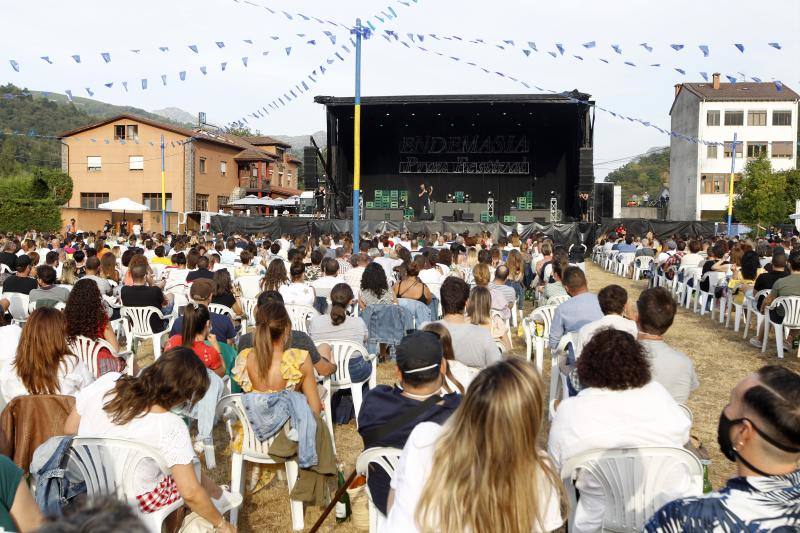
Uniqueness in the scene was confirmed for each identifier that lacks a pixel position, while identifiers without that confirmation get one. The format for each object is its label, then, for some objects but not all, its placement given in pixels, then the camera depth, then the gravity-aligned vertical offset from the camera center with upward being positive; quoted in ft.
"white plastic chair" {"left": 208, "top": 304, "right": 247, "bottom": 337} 22.37 -2.75
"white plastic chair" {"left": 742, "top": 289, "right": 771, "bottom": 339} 27.28 -2.99
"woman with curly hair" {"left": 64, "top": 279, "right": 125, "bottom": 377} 14.94 -1.95
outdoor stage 84.02 +8.07
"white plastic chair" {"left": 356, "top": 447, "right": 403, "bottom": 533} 8.66 -2.84
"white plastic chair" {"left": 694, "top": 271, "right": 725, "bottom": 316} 35.29 -2.75
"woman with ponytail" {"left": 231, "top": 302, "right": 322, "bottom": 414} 12.44 -2.43
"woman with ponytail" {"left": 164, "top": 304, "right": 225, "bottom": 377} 14.74 -2.36
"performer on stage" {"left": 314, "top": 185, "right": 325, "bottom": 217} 85.29 +2.70
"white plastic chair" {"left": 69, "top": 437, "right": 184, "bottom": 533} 9.10 -3.06
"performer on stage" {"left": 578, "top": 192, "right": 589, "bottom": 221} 80.82 +1.99
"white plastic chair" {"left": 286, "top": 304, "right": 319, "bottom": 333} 22.65 -2.90
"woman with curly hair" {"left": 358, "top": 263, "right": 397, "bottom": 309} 23.18 -2.07
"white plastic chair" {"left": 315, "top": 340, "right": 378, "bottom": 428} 17.99 -3.39
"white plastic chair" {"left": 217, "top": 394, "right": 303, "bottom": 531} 12.19 -3.92
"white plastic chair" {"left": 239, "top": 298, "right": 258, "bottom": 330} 26.45 -3.13
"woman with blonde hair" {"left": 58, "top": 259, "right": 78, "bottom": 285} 24.86 -1.90
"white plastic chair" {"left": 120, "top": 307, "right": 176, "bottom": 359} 22.70 -3.26
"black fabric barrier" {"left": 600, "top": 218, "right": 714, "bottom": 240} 82.53 +0.01
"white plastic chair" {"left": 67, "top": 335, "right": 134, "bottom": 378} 14.82 -2.66
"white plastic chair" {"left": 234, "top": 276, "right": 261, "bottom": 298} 28.17 -2.44
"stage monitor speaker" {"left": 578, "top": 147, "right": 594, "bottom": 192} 74.69 +5.79
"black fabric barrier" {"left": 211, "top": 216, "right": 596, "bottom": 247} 73.87 -0.44
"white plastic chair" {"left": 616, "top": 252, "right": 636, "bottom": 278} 59.36 -2.85
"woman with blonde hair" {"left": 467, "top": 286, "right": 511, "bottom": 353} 17.12 -1.94
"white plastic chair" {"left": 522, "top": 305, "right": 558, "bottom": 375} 23.34 -3.21
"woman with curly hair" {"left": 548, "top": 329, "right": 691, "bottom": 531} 9.12 -2.37
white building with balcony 147.23 +19.55
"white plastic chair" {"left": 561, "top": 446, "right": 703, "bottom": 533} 8.79 -3.05
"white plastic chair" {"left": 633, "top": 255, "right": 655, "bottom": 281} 54.39 -2.82
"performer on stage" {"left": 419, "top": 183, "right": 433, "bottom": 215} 88.53 +3.36
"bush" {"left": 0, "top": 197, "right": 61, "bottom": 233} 95.25 +0.47
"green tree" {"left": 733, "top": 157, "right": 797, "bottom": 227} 105.19 +4.59
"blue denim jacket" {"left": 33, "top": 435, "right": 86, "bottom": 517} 8.50 -3.12
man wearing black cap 8.61 -2.14
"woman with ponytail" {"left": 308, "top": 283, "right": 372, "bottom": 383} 18.56 -2.63
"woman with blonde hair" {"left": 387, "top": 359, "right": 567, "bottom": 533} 6.13 -2.04
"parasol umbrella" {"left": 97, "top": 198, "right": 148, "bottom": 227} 83.19 +1.62
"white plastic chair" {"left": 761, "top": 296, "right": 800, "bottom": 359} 24.89 -2.80
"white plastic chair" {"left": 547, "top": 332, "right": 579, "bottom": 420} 17.67 -3.75
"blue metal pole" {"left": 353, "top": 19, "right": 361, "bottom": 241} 35.92 +3.49
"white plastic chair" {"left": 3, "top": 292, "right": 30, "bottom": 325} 23.15 -2.81
